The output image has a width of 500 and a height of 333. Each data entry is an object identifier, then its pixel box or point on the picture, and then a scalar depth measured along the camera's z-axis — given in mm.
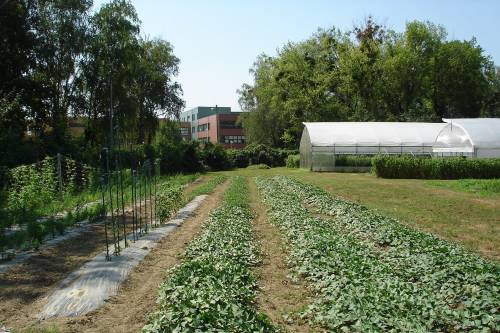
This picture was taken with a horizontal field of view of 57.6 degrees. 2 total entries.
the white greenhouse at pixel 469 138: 33281
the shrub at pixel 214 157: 52456
